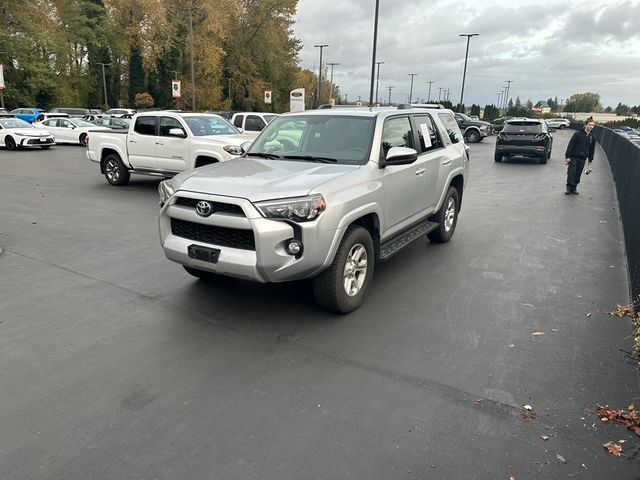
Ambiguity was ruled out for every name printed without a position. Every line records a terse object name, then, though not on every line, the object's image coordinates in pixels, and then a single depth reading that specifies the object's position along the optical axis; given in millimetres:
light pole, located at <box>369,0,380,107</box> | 24172
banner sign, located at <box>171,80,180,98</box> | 33625
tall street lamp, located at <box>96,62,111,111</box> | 54844
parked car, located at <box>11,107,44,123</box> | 35675
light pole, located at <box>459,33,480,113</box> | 46219
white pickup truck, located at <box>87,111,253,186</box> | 10805
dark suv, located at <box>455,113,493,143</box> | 30906
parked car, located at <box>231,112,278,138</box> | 16922
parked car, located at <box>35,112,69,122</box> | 26552
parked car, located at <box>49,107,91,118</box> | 40281
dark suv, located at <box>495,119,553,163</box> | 19094
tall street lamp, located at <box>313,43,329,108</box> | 55281
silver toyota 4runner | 4023
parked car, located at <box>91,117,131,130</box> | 25469
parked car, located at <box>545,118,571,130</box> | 71300
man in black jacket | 11484
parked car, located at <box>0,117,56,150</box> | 21438
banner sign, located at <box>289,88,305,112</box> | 29906
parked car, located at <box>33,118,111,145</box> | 24938
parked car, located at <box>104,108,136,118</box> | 37450
